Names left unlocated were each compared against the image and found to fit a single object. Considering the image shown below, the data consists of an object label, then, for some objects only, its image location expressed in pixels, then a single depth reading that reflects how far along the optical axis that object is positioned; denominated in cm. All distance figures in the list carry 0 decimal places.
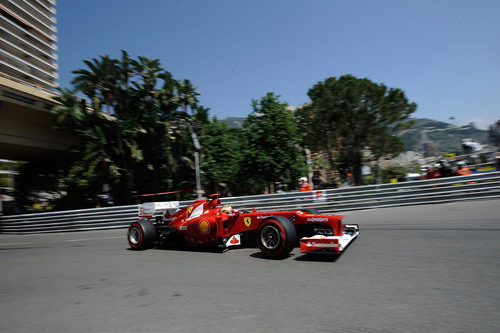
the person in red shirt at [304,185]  1140
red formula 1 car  501
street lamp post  1403
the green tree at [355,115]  2684
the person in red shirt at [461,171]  1115
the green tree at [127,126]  1555
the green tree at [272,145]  1773
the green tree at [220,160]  2177
